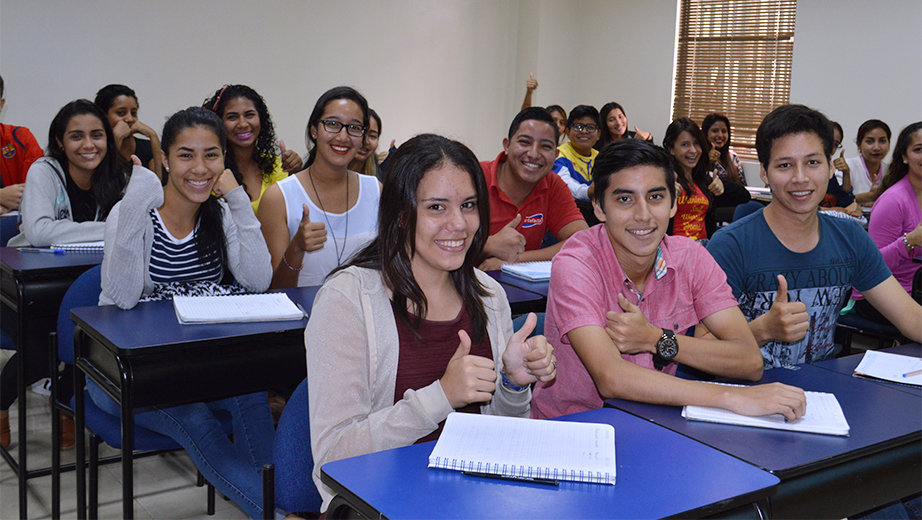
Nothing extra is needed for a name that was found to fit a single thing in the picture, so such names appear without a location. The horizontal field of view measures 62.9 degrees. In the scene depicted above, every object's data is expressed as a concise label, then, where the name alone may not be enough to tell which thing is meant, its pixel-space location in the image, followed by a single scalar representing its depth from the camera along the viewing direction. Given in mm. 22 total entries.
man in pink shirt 1648
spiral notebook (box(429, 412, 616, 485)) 1115
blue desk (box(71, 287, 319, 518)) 1774
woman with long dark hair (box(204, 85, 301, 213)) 3352
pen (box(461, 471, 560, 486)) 1114
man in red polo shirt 3189
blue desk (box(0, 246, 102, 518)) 2422
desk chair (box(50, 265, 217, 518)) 1986
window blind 7168
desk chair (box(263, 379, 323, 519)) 1422
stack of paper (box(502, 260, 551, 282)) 2708
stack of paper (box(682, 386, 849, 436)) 1368
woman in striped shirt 1976
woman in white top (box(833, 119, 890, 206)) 5895
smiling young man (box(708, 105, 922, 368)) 2020
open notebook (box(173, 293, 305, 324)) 1979
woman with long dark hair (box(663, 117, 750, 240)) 4158
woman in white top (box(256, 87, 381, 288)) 2723
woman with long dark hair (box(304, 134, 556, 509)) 1312
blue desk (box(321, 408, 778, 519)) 1027
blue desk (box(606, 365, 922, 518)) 1251
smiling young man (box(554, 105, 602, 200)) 5160
